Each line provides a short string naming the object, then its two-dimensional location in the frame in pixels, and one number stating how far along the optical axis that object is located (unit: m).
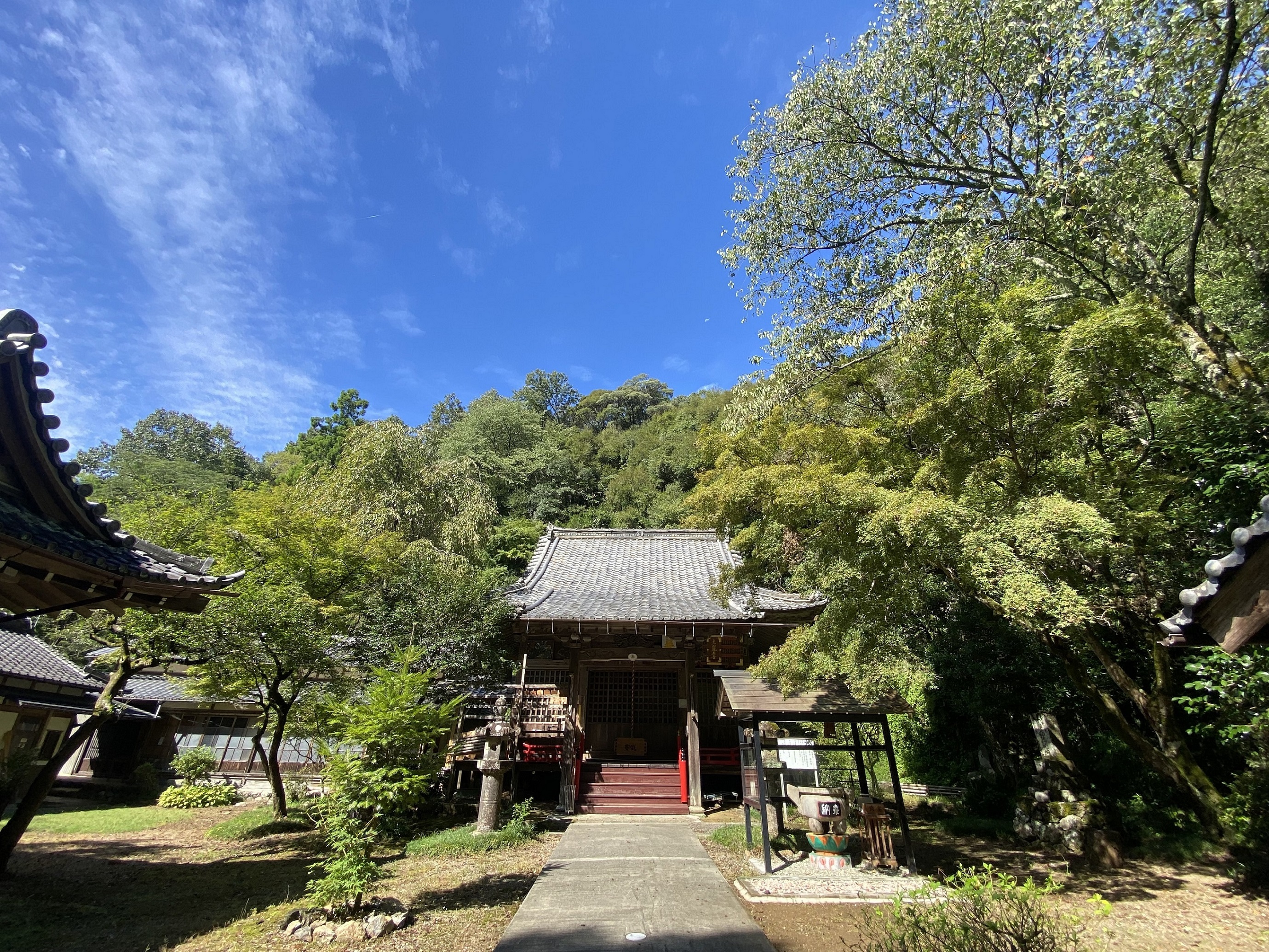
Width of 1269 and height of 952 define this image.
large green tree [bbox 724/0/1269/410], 5.72
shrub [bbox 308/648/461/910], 5.32
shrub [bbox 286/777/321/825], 6.30
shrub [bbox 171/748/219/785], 14.98
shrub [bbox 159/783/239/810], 14.00
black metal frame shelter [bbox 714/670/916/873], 7.52
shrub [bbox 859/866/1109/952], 2.91
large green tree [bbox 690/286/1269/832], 5.64
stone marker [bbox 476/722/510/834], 9.30
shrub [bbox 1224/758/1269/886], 5.95
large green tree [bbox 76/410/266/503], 33.06
